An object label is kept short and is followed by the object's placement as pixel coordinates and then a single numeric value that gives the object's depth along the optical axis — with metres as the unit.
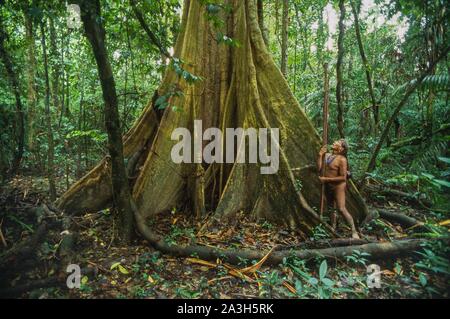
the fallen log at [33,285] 2.66
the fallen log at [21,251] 3.05
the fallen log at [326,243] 3.55
